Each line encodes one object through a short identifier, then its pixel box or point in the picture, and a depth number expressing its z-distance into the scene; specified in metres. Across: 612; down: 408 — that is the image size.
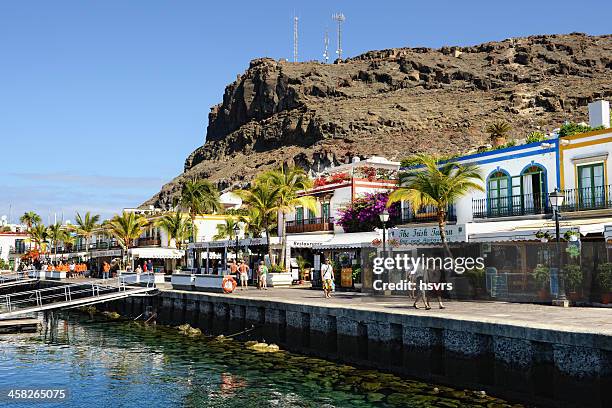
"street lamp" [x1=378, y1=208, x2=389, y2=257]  28.33
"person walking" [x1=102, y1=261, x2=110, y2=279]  55.66
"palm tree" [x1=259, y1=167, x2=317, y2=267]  41.50
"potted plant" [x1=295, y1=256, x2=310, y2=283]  42.34
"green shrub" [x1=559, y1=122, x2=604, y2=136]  32.88
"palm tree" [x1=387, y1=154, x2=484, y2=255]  27.77
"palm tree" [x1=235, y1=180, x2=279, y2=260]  41.12
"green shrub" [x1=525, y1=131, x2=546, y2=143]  34.94
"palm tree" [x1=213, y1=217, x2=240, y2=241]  62.66
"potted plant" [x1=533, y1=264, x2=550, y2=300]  22.59
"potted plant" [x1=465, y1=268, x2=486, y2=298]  21.53
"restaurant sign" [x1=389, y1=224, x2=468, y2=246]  28.58
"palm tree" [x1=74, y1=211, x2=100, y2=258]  80.44
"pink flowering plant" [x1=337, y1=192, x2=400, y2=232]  41.38
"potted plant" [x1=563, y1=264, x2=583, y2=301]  21.80
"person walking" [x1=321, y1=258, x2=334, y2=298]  27.64
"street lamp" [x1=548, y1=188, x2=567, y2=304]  21.52
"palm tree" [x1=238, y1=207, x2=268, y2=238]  54.91
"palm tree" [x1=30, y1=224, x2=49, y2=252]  95.81
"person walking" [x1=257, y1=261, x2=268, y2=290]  36.44
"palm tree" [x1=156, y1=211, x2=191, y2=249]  63.59
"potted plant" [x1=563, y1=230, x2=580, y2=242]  23.50
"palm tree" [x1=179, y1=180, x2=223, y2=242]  57.88
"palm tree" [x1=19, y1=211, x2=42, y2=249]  102.56
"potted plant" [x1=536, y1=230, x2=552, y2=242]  24.31
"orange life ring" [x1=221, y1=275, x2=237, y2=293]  31.34
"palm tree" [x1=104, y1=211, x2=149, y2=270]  60.25
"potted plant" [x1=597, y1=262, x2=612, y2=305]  20.94
